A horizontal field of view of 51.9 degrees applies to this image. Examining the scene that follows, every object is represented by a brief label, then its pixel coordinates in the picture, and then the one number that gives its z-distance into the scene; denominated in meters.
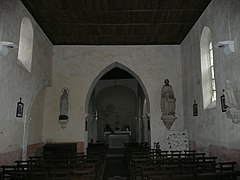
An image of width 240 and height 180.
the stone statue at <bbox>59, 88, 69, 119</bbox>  11.90
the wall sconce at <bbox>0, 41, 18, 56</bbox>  6.19
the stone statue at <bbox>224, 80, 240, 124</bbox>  6.18
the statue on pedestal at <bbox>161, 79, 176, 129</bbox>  11.64
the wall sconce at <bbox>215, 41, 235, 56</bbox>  6.46
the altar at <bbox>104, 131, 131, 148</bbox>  21.53
